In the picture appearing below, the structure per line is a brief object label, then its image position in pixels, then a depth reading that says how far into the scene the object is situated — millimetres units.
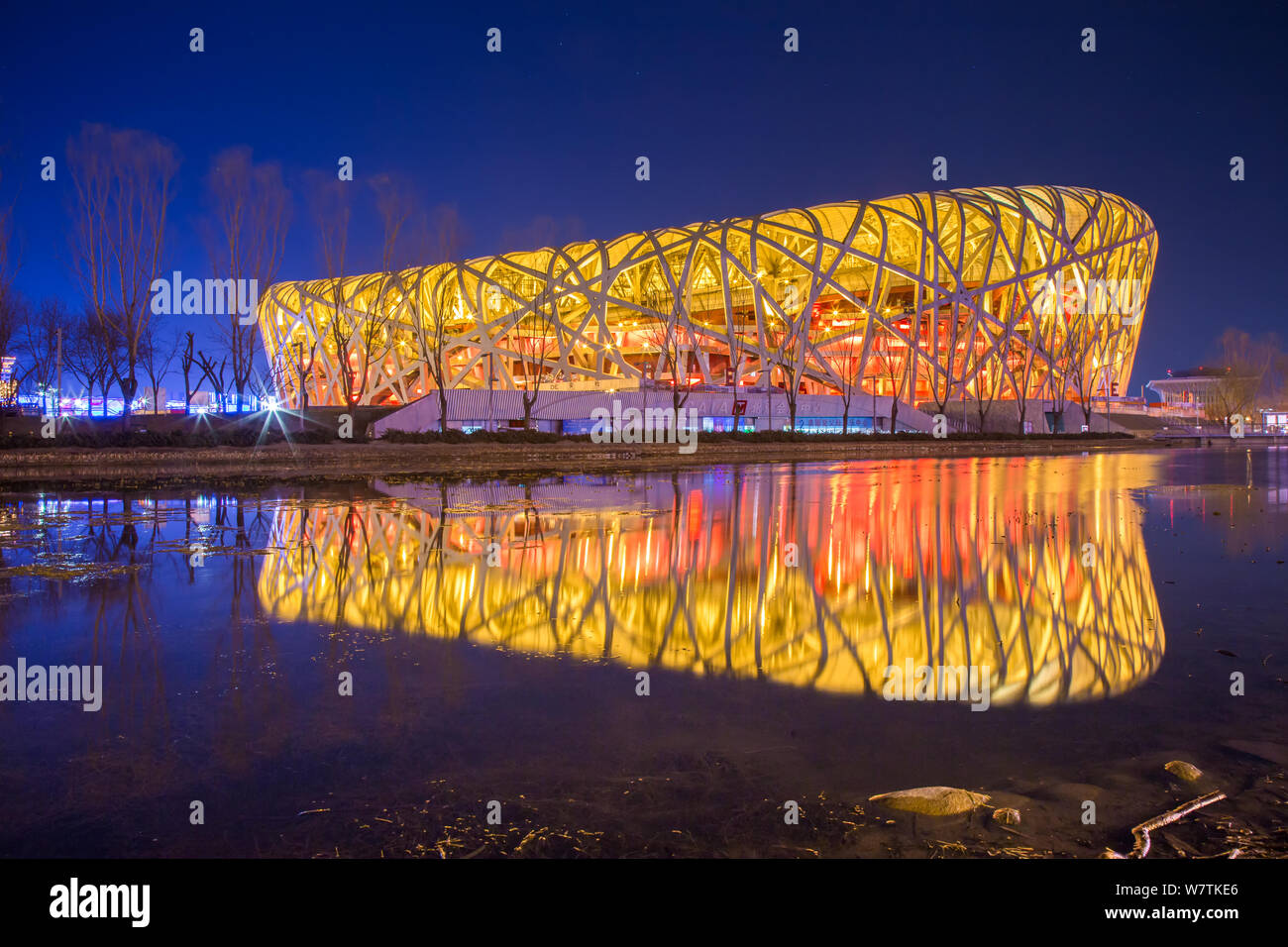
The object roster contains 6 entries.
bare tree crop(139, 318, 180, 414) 48738
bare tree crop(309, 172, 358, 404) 37750
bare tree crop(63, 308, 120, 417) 52850
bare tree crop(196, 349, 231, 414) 43500
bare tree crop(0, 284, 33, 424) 36406
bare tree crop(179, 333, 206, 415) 39325
